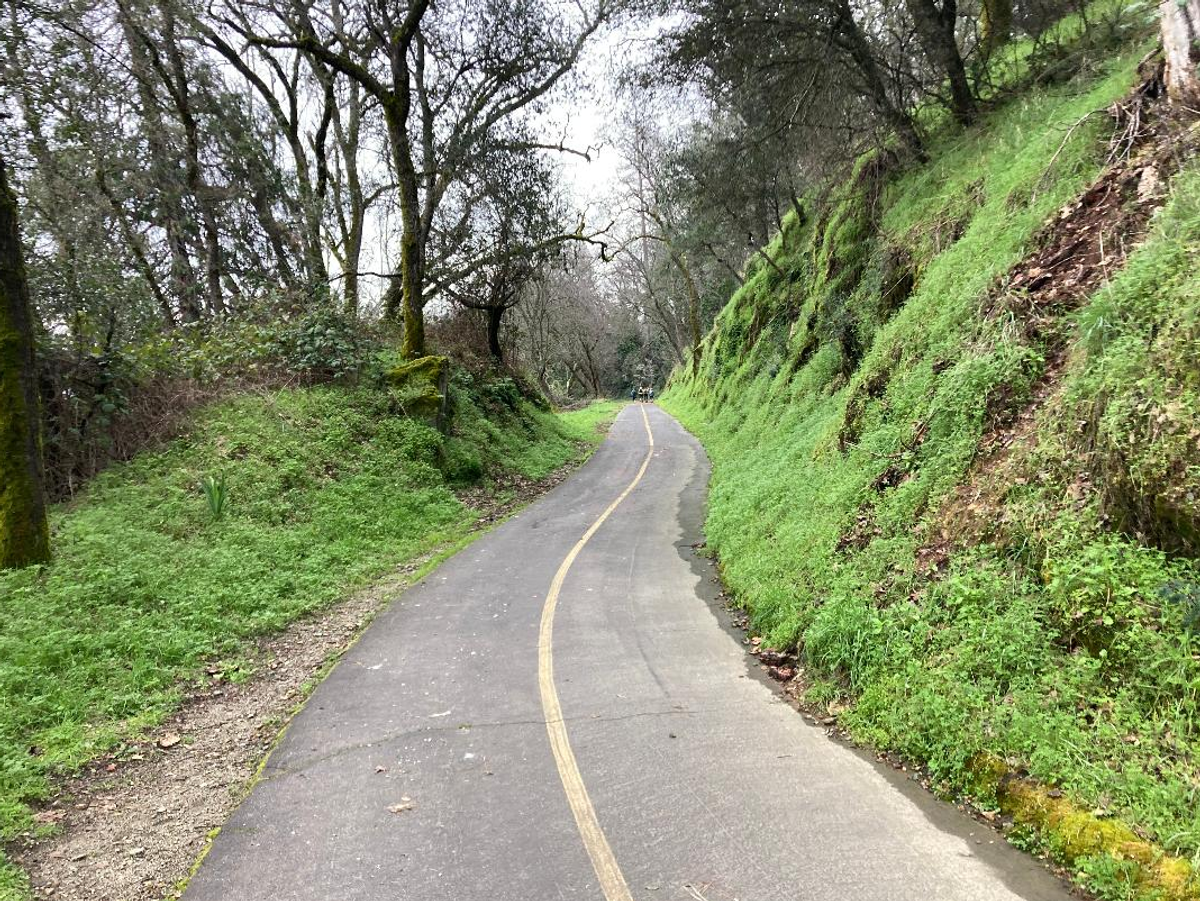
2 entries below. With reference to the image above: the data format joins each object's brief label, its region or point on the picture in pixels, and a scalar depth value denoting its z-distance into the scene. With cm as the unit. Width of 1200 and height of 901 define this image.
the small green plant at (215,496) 985
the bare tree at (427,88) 1525
